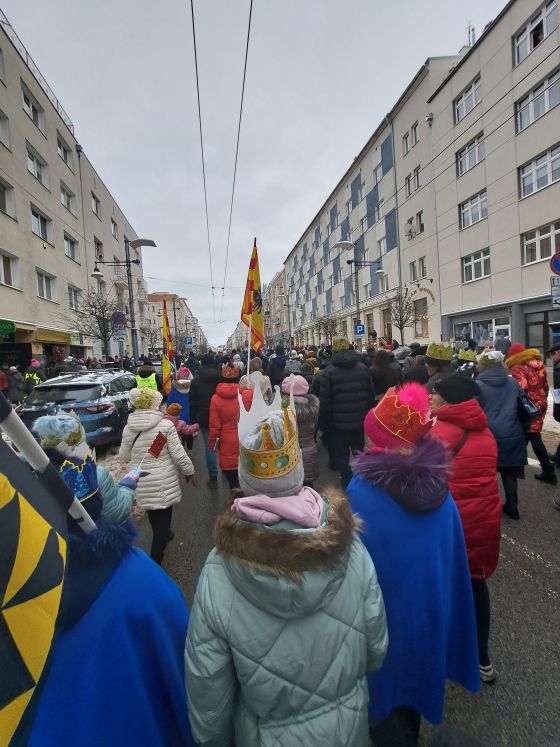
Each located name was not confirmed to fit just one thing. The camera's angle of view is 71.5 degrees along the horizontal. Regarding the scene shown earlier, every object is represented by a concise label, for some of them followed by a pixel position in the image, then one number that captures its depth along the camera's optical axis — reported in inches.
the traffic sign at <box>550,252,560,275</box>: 279.7
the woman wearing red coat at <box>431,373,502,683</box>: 89.3
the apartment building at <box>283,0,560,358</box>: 665.6
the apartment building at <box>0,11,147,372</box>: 681.6
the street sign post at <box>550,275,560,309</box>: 272.8
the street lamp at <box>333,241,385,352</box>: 832.3
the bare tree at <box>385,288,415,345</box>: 956.6
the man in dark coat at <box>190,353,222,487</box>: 248.8
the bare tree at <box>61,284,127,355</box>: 745.6
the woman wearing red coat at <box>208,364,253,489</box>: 196.9
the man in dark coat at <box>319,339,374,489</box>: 193.6
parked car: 283.0
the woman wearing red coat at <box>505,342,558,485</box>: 207.2
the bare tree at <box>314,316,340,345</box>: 1472.9
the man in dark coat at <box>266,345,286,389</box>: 415.2
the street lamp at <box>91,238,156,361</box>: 615.8
